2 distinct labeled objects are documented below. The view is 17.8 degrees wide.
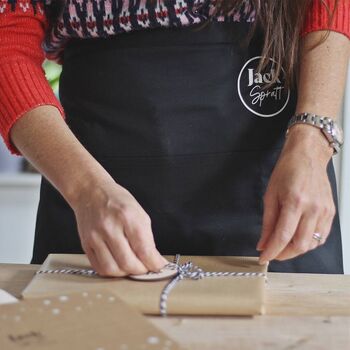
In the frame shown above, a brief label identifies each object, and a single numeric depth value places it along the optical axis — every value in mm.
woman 1496
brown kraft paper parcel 1239
